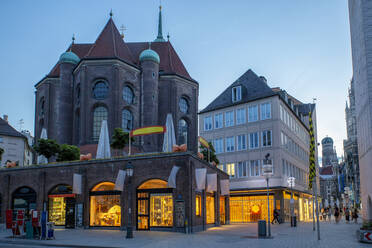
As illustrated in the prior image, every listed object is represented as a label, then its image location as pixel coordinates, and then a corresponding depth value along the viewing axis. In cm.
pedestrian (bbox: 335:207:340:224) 4081
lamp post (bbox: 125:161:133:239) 2227
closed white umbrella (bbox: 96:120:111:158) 3244
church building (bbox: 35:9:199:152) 4525
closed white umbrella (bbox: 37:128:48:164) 3819
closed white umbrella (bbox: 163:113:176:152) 3084
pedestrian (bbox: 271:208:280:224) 3967
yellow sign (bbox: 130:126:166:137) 3163
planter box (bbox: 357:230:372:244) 1939
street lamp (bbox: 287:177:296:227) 3512
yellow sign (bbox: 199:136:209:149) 3472
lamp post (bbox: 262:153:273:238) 2406
